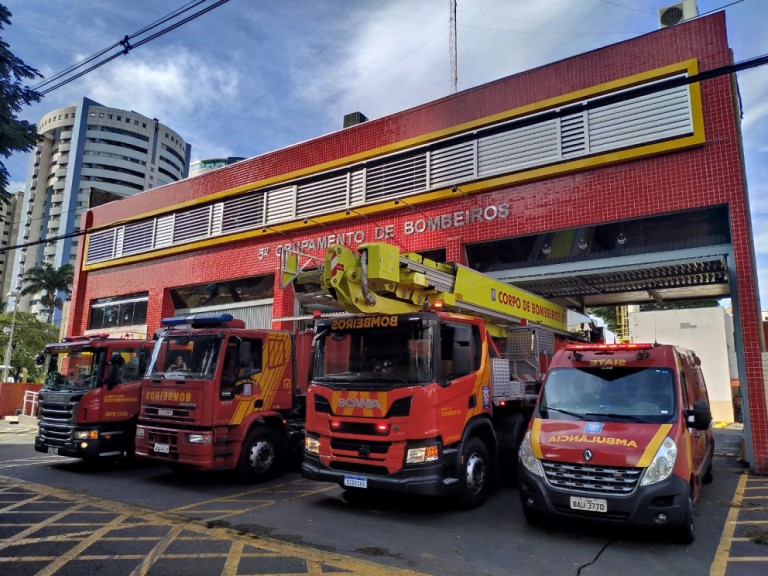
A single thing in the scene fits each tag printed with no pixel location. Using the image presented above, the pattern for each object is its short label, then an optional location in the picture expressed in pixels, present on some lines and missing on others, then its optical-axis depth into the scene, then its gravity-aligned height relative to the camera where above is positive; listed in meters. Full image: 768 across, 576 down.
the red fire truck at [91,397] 9.91 -0.39
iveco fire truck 8.44 -0.36
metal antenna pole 16.61 +10.79
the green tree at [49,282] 60.53 +10.86
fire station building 10.53 +4.69
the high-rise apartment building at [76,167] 95.88 +39.41
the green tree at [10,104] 6.72 +3.56
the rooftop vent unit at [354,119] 17.31 +8.58
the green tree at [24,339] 42.21 +3.02
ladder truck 6.61 -0.03
